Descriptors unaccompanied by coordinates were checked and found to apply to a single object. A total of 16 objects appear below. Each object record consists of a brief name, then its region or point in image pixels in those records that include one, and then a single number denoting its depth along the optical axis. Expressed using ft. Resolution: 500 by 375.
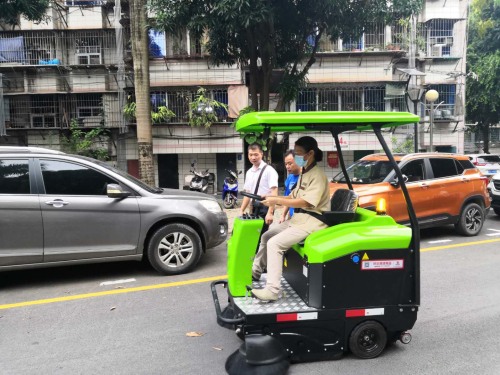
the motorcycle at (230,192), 44.24
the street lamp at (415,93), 41.14
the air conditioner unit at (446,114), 65.62
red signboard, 49.82
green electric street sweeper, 10.77
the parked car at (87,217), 17.42
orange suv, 25.23
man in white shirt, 18.73
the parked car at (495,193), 34.90
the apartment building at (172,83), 60.18
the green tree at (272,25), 28.55
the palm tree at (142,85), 32.65
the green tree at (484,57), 69.56
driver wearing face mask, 11.59
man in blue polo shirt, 19.83
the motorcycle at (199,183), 49.67
